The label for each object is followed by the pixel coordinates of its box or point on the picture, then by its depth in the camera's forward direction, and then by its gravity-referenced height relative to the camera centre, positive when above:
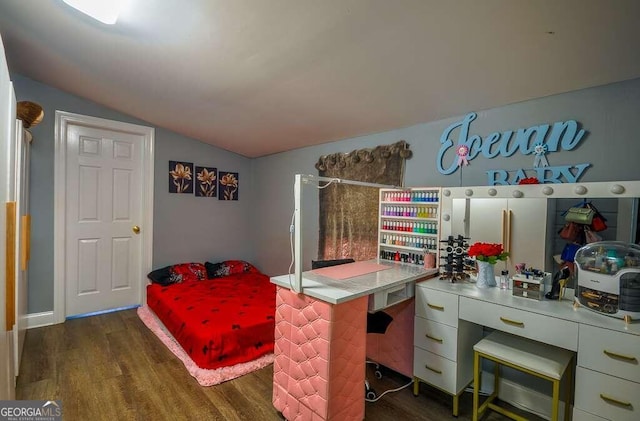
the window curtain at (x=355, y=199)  2.75 +0.07
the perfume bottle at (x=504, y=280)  1.89 -0.45
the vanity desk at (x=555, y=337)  1.31 -0.63
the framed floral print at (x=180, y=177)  3.78 +0.31
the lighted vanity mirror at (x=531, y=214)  1.58 -0.02
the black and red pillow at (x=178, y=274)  3.49 -0.89
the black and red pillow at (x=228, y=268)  3.97 -0.91
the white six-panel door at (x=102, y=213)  3.13 -0.16
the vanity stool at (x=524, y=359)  1.48 -0.79
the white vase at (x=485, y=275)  1.92 -0.43
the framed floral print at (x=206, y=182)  4.02 +0.27
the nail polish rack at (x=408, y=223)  2.30 -0.13
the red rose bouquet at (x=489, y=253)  1.88 -0.27
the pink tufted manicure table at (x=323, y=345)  1.51 -0.75
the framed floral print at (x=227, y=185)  4.22 +0.24
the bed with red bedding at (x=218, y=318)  2.29 -1.01
